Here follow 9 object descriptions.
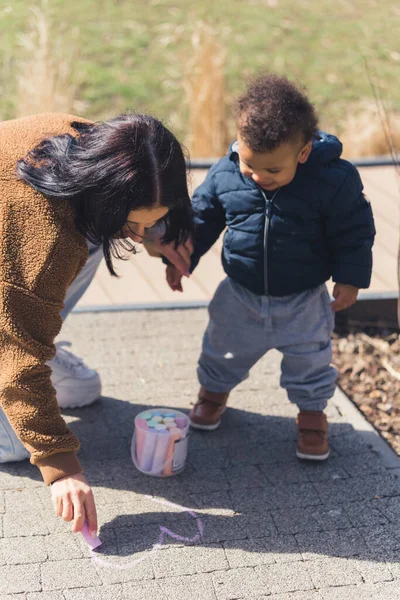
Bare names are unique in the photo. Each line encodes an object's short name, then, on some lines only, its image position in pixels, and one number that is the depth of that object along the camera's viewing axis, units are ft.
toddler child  8.87
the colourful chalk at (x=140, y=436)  9.55
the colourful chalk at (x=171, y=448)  9.45
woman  7.79
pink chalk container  9.46
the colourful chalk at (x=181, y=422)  9.86
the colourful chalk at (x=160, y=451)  9.43
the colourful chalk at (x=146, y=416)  9.86
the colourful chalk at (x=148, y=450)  9.46
